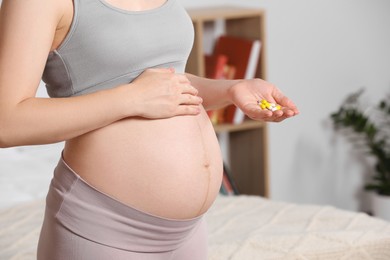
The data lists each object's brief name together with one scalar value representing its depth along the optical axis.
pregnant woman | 1.94
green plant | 5.35
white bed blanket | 2.81
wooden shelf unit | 4.49
